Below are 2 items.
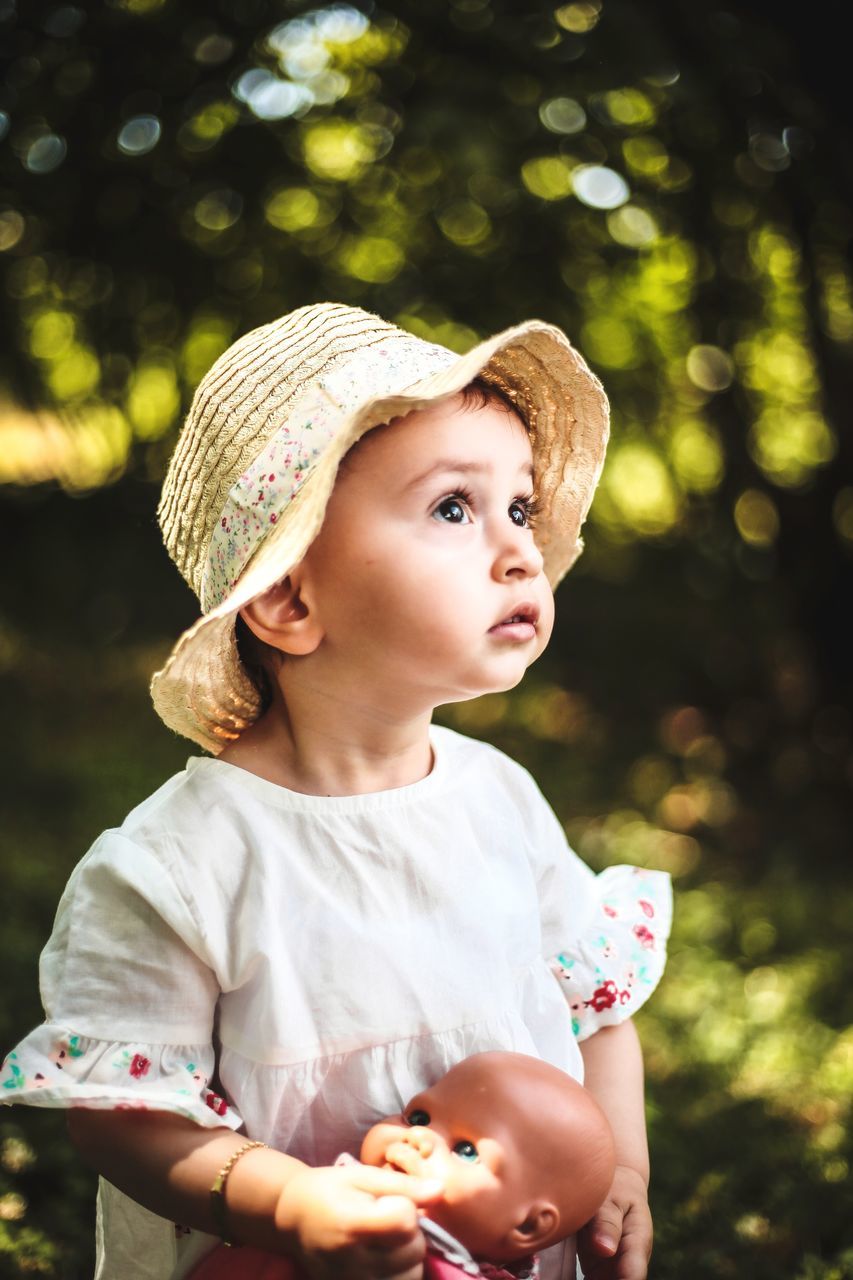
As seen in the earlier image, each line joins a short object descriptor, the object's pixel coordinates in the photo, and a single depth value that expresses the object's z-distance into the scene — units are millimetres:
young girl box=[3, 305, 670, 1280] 974
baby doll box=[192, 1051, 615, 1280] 956
